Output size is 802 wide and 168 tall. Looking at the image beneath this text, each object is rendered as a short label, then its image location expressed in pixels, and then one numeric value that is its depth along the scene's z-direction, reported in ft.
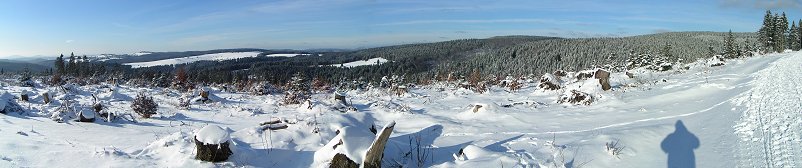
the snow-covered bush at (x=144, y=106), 37.78
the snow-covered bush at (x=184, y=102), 45.73
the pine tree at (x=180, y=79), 80.92
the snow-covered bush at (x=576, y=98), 40.24
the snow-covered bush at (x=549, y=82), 53.55
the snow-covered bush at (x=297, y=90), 52.39
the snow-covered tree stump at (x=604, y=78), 46.47
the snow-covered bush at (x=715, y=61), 88.47
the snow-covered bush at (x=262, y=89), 71.87
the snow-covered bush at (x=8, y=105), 32.37
